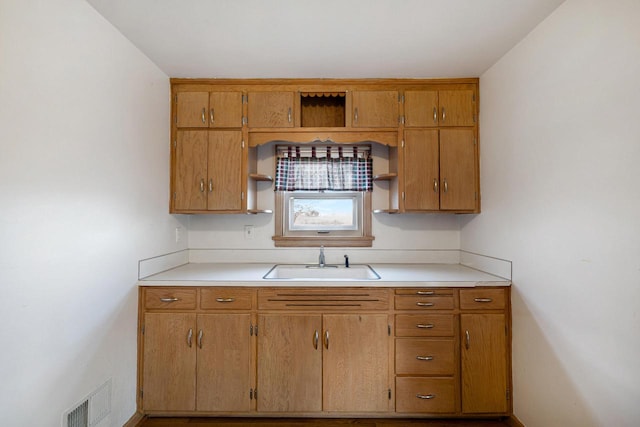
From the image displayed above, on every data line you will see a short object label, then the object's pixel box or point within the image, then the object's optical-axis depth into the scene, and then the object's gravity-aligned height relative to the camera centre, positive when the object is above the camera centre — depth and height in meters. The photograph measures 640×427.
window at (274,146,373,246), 2.68 +0.21
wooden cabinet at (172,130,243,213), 2.41 +0.37
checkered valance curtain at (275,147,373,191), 2.67 +0.42
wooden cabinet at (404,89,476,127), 2.40 +0.87
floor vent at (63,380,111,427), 1.51 -1.00
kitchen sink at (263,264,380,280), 2.52 -0.44
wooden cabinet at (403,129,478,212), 2.40 +0.38
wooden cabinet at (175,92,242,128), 2.41 +0.86
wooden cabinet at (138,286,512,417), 1.99 -0.87
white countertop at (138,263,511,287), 2.01 -0.40
